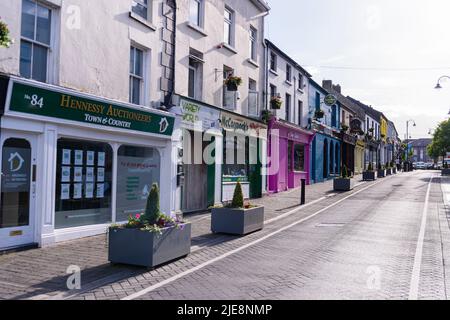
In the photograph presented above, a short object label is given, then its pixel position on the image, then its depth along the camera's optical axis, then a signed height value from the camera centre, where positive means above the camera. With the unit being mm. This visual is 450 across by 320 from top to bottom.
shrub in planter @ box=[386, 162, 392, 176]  42775 +409
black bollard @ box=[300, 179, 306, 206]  17466 -978
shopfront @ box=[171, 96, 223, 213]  13625 +617
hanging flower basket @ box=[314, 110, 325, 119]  28125 +3948
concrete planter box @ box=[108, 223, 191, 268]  7012 -1309
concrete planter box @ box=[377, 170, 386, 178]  37653 -9
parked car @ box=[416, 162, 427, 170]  86512 +1794
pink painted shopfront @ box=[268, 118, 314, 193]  21875 +1023
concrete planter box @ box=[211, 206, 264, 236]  10477 -1239
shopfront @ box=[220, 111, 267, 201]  17094 +813
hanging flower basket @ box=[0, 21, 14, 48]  7113 +2271
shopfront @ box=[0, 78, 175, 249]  8312 +186
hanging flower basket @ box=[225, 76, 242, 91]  16234 +3468
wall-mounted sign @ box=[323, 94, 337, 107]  29469 +5185
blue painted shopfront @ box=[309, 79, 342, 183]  29328 +2640
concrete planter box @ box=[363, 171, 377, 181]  33000 -107
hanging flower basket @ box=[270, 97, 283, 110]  20516 +3398
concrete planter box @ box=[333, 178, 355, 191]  23656 -602
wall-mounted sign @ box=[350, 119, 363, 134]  38844 +4410
